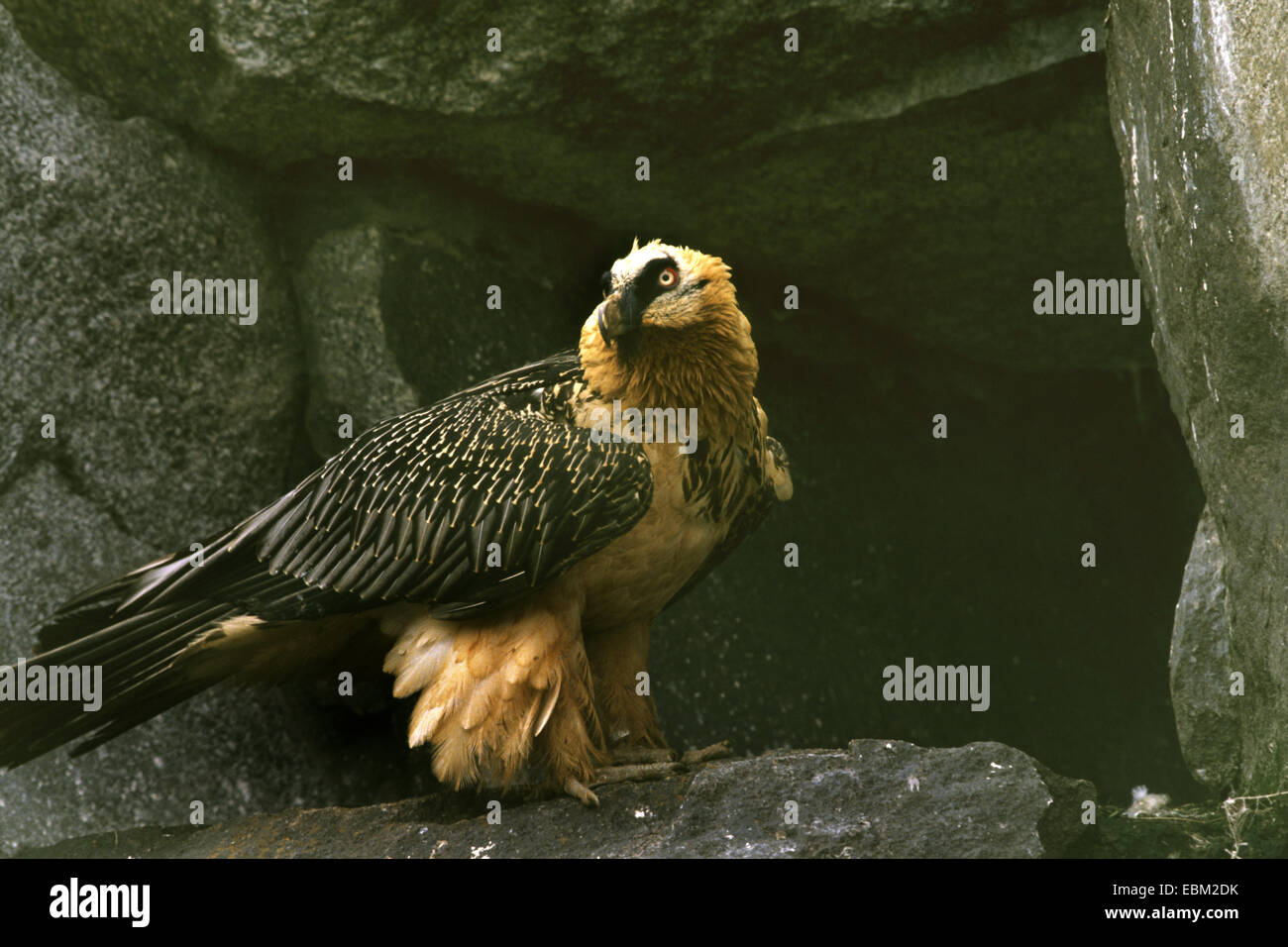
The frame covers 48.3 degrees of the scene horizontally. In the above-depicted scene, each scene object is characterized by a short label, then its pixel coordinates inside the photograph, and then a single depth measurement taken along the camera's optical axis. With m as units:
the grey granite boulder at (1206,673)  4.66
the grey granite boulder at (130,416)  5.27
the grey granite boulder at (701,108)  5.15
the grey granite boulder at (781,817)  3.71
